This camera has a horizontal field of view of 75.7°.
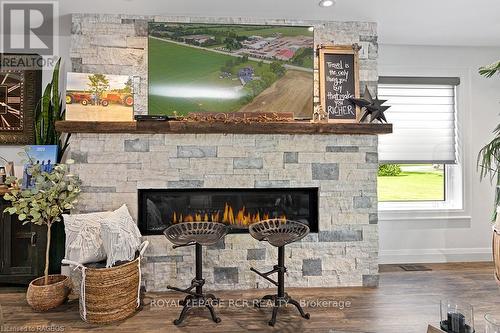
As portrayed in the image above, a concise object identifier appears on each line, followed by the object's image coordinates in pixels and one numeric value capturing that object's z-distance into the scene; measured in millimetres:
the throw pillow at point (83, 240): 2404
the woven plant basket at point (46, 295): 2516
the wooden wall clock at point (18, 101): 3340
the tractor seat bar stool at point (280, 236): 2354
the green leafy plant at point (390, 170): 3941
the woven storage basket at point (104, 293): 2316
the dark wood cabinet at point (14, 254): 2959
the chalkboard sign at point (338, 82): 3150
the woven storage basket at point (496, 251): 1914
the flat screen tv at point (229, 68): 3066
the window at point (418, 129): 3809
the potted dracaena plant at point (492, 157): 3273
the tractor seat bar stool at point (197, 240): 2359
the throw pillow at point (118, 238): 2350
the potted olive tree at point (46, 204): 2502
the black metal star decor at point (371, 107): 2982
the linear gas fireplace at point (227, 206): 3018
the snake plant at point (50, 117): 3152
